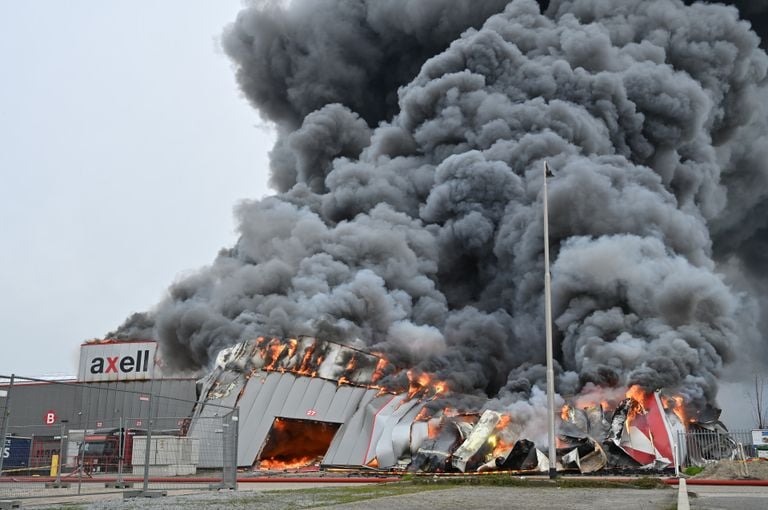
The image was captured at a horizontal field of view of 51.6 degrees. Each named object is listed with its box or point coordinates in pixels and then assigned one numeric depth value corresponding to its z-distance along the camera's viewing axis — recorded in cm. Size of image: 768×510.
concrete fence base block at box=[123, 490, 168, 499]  1227
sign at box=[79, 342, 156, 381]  3600
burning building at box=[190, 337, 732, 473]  2425
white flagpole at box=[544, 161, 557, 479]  1945
